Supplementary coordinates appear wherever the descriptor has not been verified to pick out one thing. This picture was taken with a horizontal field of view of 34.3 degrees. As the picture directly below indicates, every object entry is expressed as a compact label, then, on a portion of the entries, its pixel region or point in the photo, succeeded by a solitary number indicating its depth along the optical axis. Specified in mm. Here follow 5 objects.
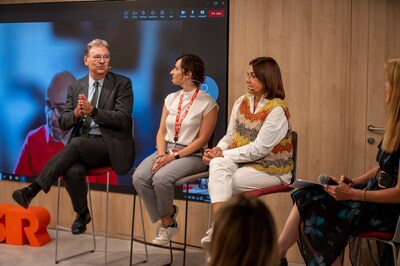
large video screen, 5227
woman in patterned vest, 4164
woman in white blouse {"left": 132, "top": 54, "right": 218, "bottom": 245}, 4477
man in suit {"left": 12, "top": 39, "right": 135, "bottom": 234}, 4633
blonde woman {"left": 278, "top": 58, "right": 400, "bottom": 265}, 3432
